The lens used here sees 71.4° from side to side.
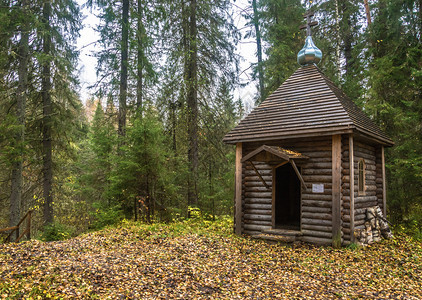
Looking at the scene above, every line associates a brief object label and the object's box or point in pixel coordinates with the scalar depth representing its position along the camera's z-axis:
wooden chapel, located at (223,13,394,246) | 8.47
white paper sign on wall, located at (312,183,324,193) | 8.75
